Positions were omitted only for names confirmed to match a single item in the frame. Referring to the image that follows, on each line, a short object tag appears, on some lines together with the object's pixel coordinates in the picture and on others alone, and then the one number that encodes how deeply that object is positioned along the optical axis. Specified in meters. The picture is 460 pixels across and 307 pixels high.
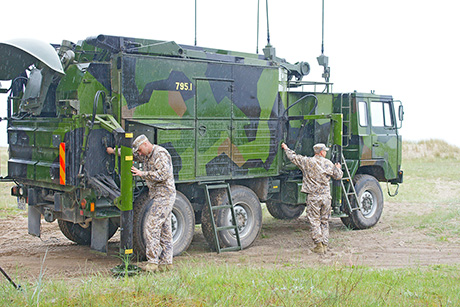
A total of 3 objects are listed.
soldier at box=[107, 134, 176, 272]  7.53
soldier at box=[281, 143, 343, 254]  9.56
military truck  7.91
